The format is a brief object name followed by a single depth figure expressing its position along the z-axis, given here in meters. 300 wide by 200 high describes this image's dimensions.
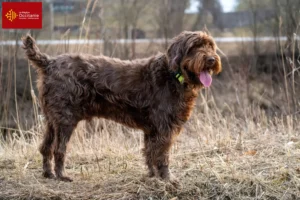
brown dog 5.59
